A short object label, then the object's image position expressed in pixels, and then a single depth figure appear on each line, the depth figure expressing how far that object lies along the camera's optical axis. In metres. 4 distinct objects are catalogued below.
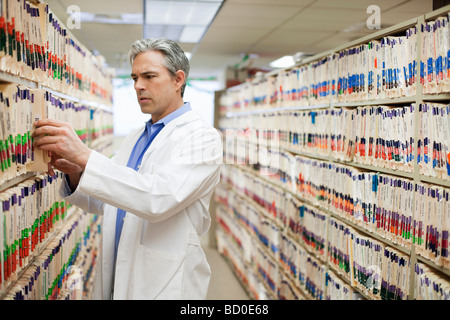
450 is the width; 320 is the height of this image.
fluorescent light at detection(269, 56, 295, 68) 5.51
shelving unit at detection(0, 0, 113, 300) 1.39
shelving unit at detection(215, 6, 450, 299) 1.88
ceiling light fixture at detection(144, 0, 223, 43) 3.54
